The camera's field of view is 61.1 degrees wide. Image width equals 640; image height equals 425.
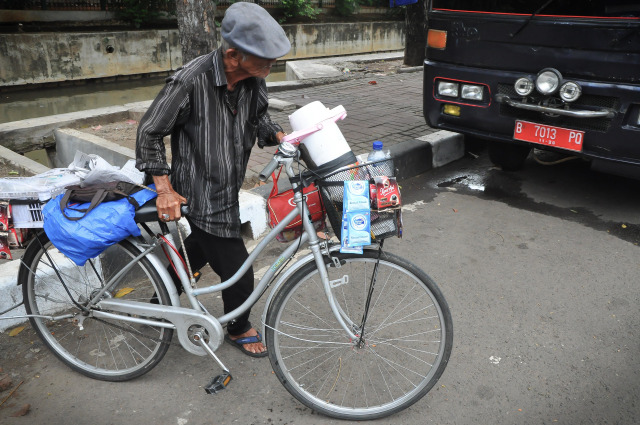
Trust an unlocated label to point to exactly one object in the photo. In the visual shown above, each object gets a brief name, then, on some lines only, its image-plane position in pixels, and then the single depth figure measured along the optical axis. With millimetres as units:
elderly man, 2020
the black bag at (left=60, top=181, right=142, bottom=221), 2182
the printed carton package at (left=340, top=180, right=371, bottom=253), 1905
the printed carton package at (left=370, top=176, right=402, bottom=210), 1919
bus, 3762
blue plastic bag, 2170
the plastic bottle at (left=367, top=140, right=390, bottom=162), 2029
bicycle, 2148
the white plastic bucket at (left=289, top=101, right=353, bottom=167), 2072
